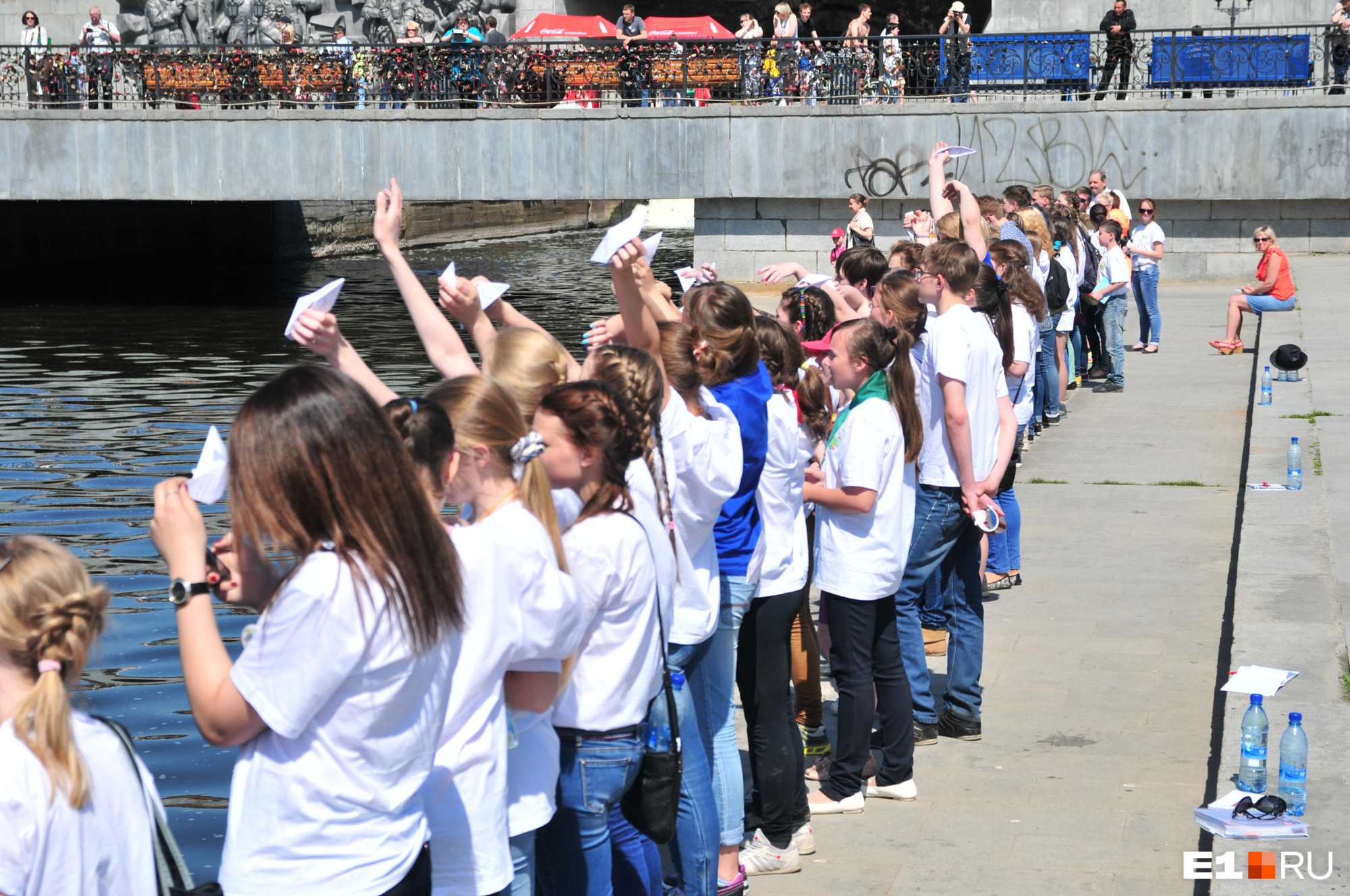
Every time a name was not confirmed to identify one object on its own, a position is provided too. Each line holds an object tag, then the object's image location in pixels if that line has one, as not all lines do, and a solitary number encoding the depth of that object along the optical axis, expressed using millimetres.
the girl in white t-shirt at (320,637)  4805
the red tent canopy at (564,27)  59781
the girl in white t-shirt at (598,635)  6535
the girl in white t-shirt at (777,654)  9187
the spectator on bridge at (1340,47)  47469
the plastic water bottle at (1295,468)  18031
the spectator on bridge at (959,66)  49812
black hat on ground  25750
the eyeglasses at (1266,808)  8875
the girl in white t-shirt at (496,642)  5641
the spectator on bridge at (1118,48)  49031
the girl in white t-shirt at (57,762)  4625
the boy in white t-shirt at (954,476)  11180
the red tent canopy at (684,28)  60781
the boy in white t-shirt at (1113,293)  27719
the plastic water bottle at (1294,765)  9023
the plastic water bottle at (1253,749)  9305
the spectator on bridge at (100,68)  53094
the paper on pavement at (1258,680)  10508
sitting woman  31375
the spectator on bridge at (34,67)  53656
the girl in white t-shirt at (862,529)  9898
